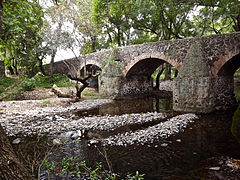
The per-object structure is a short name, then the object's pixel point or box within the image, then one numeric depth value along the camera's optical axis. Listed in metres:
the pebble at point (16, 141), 5.02
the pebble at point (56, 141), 4.78
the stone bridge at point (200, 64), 7.64
